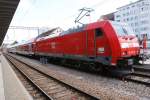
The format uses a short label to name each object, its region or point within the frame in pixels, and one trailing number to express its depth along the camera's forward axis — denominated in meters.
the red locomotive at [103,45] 11.63
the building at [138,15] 84.81
